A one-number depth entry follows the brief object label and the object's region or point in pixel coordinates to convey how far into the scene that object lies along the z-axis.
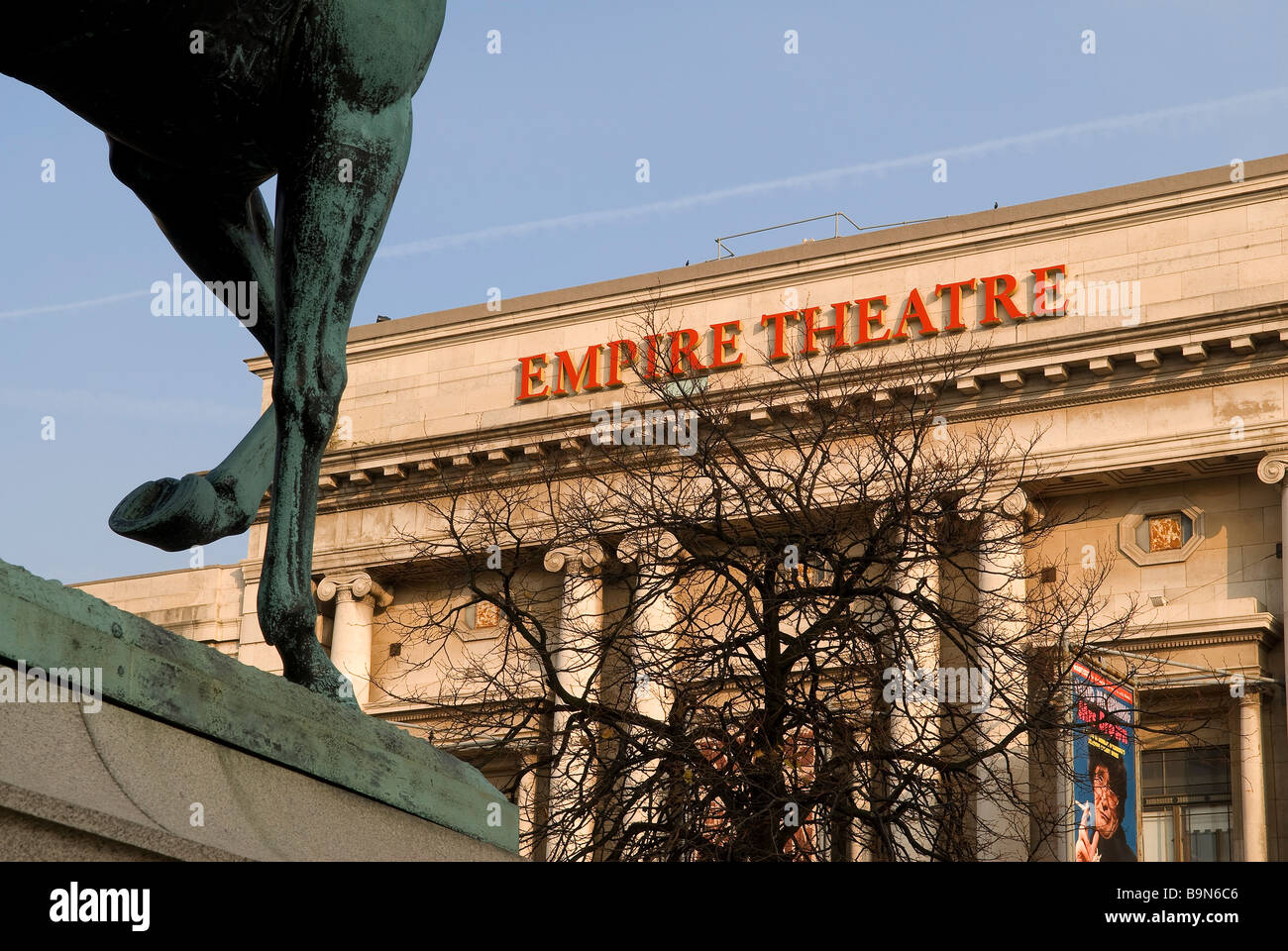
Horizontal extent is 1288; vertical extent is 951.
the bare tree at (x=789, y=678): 17.23
